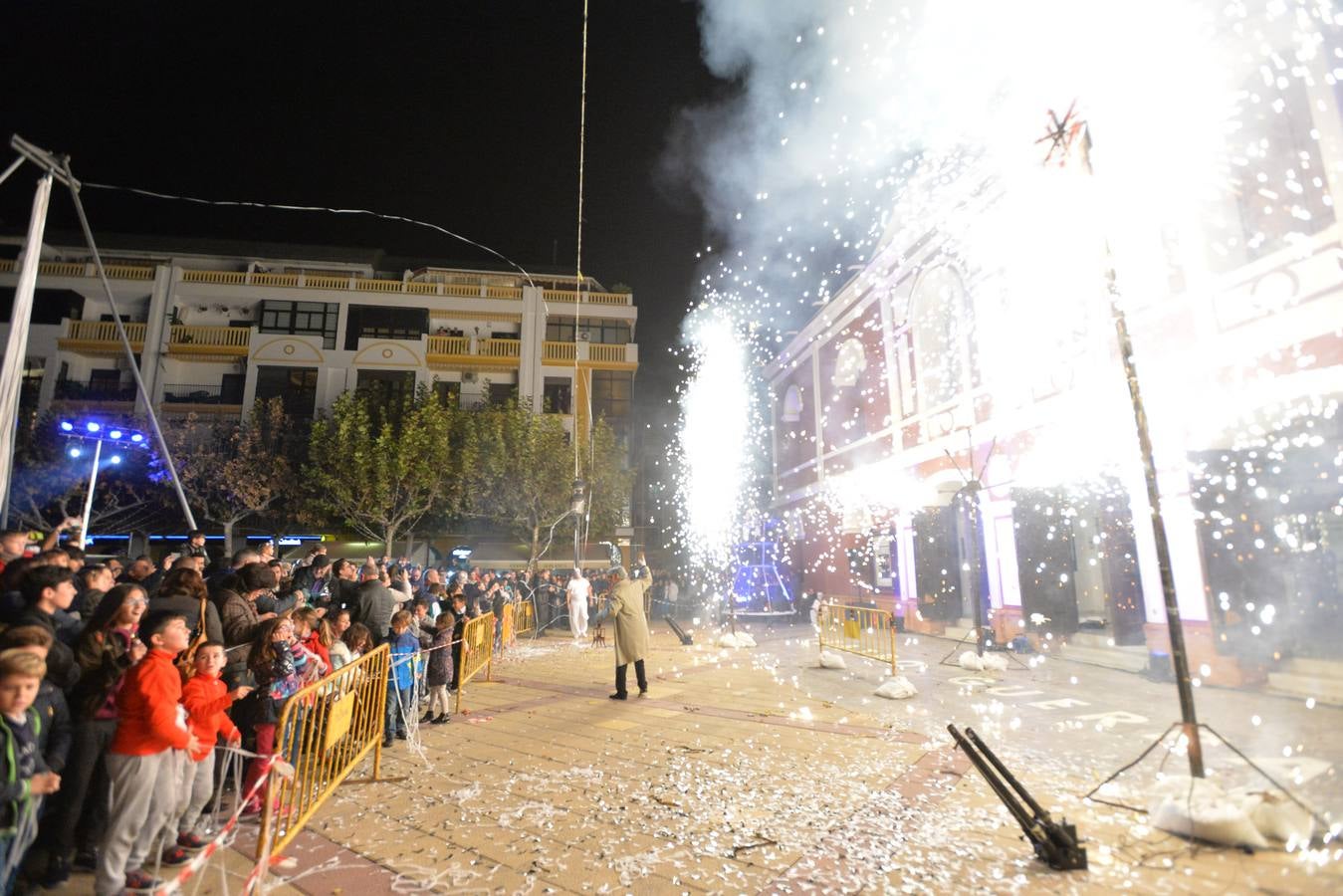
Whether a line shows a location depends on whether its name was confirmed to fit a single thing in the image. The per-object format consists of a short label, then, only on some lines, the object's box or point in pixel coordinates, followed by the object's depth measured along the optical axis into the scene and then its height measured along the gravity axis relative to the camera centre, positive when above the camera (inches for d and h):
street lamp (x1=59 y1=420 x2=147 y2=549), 467.8 +127.2
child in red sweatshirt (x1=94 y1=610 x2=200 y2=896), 122.4 -41.6
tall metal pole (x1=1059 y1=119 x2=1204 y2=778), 163.2 +1.7
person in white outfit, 581.6 -42.6
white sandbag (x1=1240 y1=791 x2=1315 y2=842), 138.8 -59.2
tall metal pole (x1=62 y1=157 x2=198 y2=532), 360.4 +86.0
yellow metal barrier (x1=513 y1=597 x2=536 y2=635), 617.2 -59.0
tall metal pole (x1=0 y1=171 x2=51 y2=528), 258.2 +98.6
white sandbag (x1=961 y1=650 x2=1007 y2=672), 391.2 -66.4
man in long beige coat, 315.0 -35.9
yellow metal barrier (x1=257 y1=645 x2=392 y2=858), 148.1 -50.7
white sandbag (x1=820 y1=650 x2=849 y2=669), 401.6 -66.7
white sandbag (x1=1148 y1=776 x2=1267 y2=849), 138.0 -59.9
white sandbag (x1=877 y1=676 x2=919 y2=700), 311.0 -66.1
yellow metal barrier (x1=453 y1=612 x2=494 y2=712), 325.0 -50.9
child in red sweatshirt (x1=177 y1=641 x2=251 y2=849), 141.5 -36.8
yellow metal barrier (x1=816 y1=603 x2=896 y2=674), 437.7 -63.9
